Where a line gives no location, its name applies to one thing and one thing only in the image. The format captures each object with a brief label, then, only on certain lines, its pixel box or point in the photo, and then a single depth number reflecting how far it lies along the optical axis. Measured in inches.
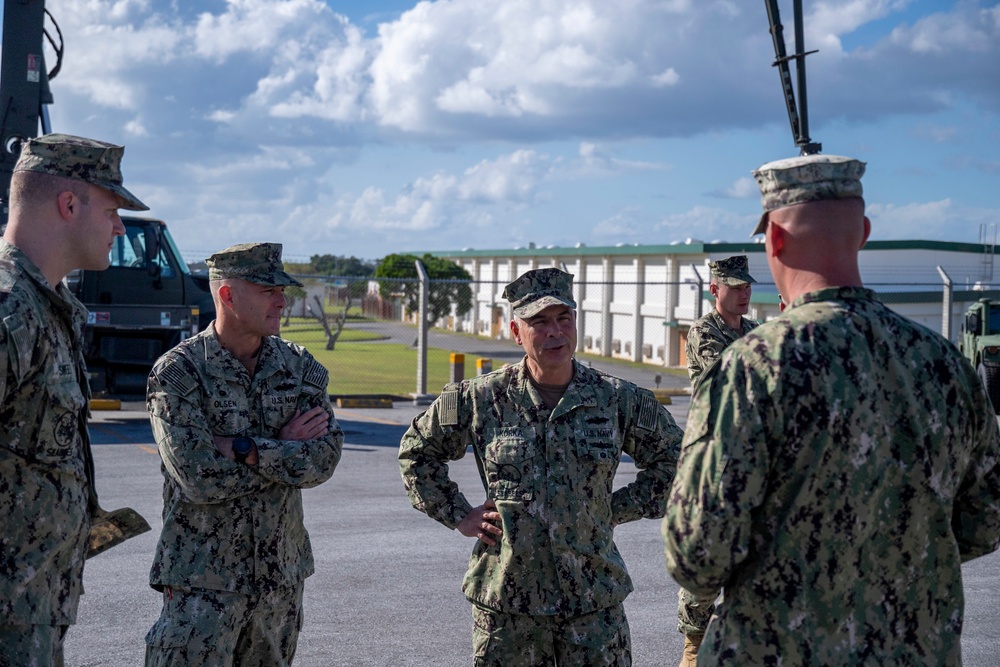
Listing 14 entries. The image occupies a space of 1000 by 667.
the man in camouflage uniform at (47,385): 119.0
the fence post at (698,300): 774.5
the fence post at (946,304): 758.5
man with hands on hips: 147.3
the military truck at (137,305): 580.1
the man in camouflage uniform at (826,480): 97.0
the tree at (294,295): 1509.1
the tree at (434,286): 1690.5
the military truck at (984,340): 647.1
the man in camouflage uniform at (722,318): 263.1
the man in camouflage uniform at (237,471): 149.7
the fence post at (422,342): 684.1
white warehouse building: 1309.1
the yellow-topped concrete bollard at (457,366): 658.8
